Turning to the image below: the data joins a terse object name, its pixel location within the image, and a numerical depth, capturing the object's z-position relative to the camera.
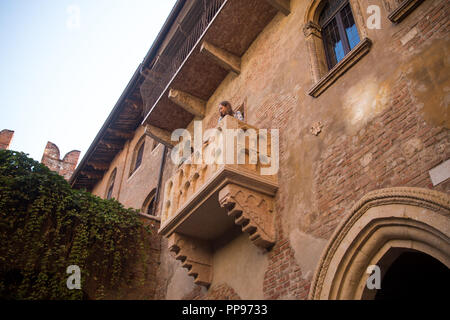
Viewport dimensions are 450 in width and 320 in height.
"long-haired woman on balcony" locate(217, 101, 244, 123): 6.94
